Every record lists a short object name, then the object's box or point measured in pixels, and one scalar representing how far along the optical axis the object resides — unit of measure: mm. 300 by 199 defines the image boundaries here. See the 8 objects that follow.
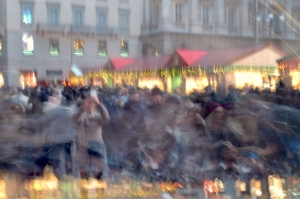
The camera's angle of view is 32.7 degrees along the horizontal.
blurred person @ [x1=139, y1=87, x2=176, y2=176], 7699
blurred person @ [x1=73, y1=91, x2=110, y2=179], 6652
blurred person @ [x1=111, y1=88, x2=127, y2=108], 9050
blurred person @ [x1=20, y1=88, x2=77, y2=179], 6996
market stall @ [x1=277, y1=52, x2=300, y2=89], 17062
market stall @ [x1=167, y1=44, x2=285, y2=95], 17031
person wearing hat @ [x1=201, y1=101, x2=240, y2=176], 7809
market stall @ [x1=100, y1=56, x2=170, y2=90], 18188
